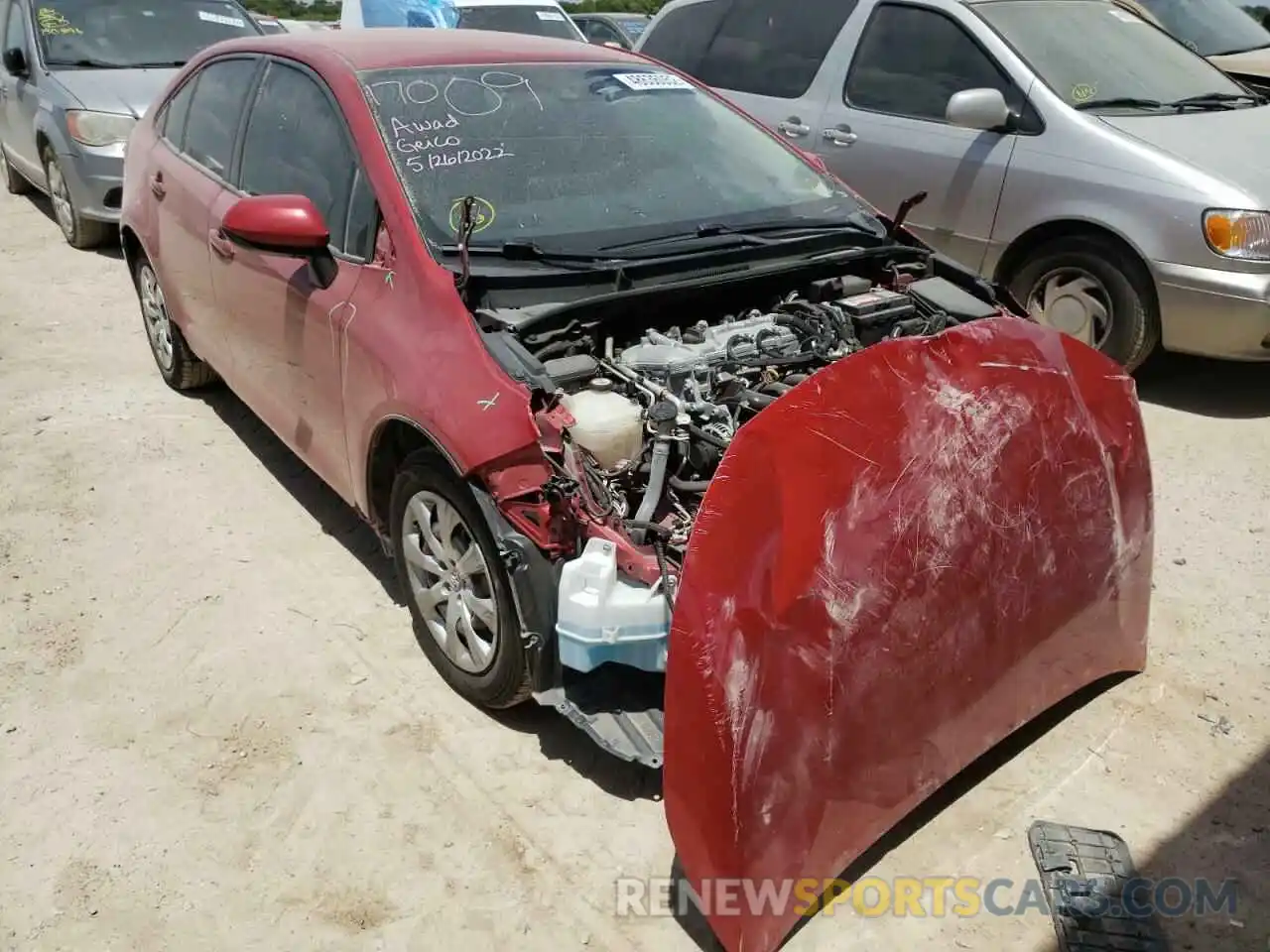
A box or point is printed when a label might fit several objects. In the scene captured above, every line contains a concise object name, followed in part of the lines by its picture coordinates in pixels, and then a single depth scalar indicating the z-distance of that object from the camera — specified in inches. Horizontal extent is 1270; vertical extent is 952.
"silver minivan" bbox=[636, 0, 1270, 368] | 184.7
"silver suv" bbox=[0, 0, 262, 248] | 286.7
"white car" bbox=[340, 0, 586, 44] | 404.5
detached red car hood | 84.2
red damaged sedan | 86.5
